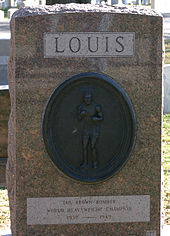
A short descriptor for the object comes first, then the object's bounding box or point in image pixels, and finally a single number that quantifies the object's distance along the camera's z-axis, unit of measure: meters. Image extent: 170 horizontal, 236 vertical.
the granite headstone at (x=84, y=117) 4.30
